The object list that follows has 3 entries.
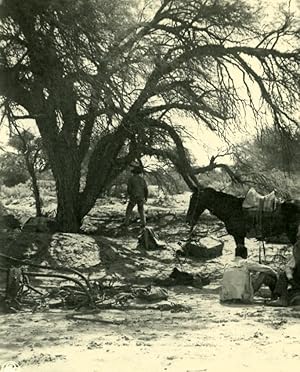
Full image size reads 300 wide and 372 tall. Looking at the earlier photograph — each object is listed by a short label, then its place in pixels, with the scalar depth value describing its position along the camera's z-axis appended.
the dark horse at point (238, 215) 11.88
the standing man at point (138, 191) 16.05
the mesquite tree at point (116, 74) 9.34
